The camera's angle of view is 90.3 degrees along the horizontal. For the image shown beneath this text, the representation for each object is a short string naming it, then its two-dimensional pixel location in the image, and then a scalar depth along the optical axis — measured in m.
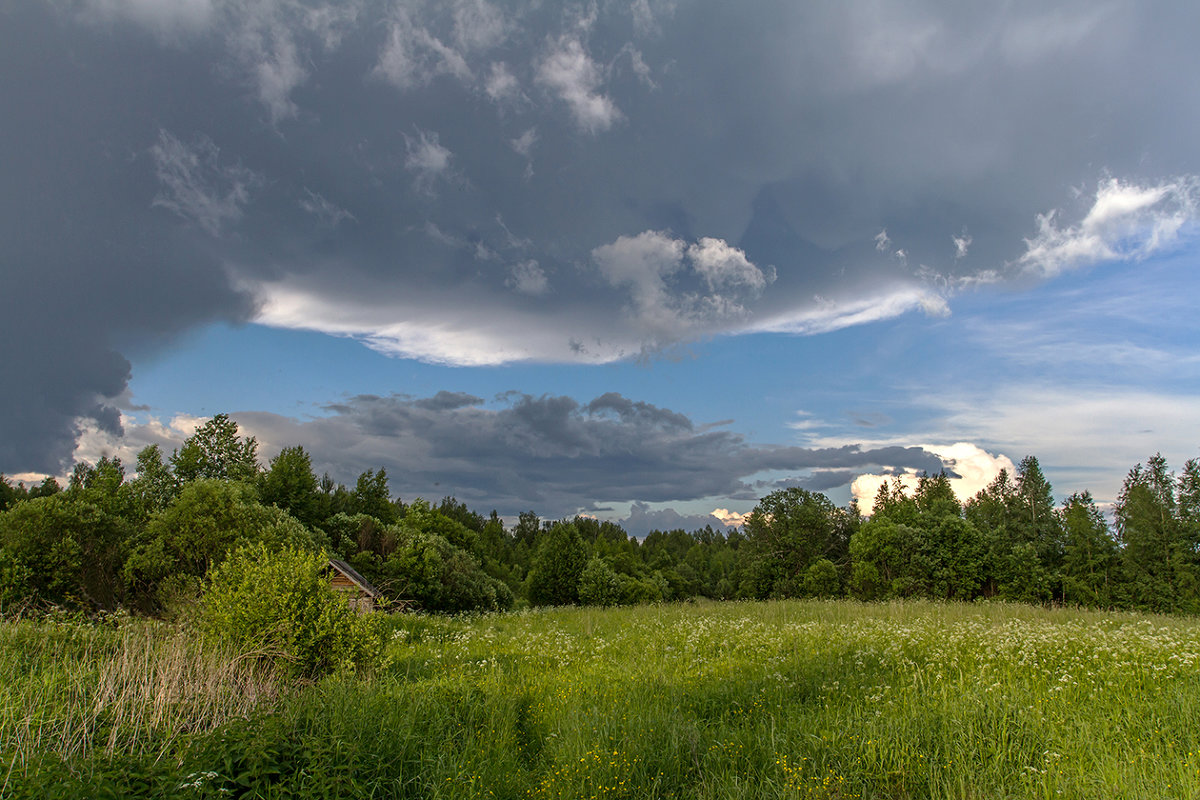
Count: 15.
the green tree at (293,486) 44.06
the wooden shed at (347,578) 26.70
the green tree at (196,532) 27.88
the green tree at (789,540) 52.69
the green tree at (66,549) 27.02
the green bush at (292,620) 10.09
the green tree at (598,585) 45.62
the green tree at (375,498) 55.94
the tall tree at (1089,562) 42.62
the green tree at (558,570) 49.69
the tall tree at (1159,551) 37.31
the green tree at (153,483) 37.40
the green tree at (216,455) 39.97
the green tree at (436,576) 38.78
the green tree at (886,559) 46.44
